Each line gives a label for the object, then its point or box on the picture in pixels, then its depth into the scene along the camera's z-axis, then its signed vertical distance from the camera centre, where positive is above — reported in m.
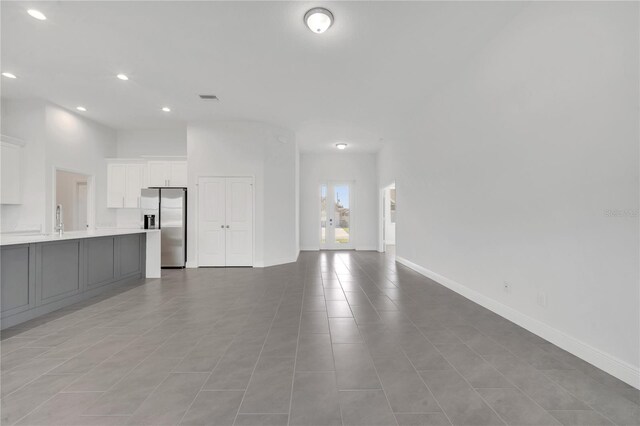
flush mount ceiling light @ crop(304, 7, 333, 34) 2.74 +2.05
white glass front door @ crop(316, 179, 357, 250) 9.16 +0.09
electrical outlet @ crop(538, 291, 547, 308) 2.49 -0.78
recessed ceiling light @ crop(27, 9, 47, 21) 2.80 +2.13
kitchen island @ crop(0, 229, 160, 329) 2.79 -0.67
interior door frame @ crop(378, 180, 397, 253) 8.73 -0.21
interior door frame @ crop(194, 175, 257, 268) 6.06 +0.11
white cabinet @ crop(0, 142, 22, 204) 4.75 +0.77
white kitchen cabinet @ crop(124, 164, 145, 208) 6.41 +0.76
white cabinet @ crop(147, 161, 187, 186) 6.34 +1.01
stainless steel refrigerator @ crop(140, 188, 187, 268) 5.97 -0.03
